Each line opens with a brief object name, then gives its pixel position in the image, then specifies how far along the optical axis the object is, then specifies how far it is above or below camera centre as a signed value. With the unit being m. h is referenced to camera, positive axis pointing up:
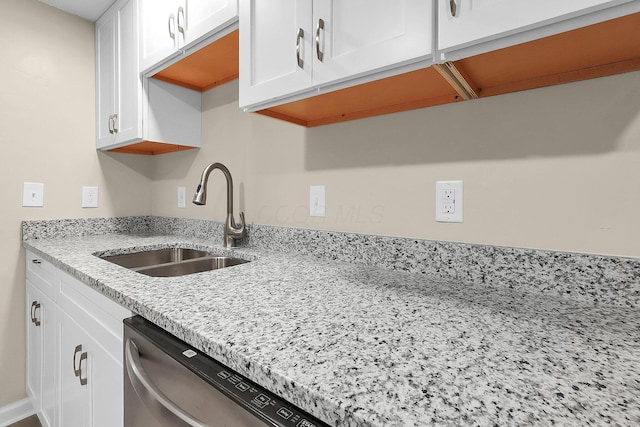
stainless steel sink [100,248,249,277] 1.28 -0.24
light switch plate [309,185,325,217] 1.26 +0.03
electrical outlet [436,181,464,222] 0.94 +0.02
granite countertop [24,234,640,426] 0.36 -0.21
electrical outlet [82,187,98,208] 1.94 +0.05
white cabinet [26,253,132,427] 0.87 -0.51
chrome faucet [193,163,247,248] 1.46 -0.08
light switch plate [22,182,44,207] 1.73 +0.06
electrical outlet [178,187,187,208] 1.95 +0.06
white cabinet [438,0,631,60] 0.52 +0.33
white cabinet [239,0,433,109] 0.70 +0.42
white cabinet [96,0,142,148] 1.63 +0.70
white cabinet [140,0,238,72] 1.18 +0.74
